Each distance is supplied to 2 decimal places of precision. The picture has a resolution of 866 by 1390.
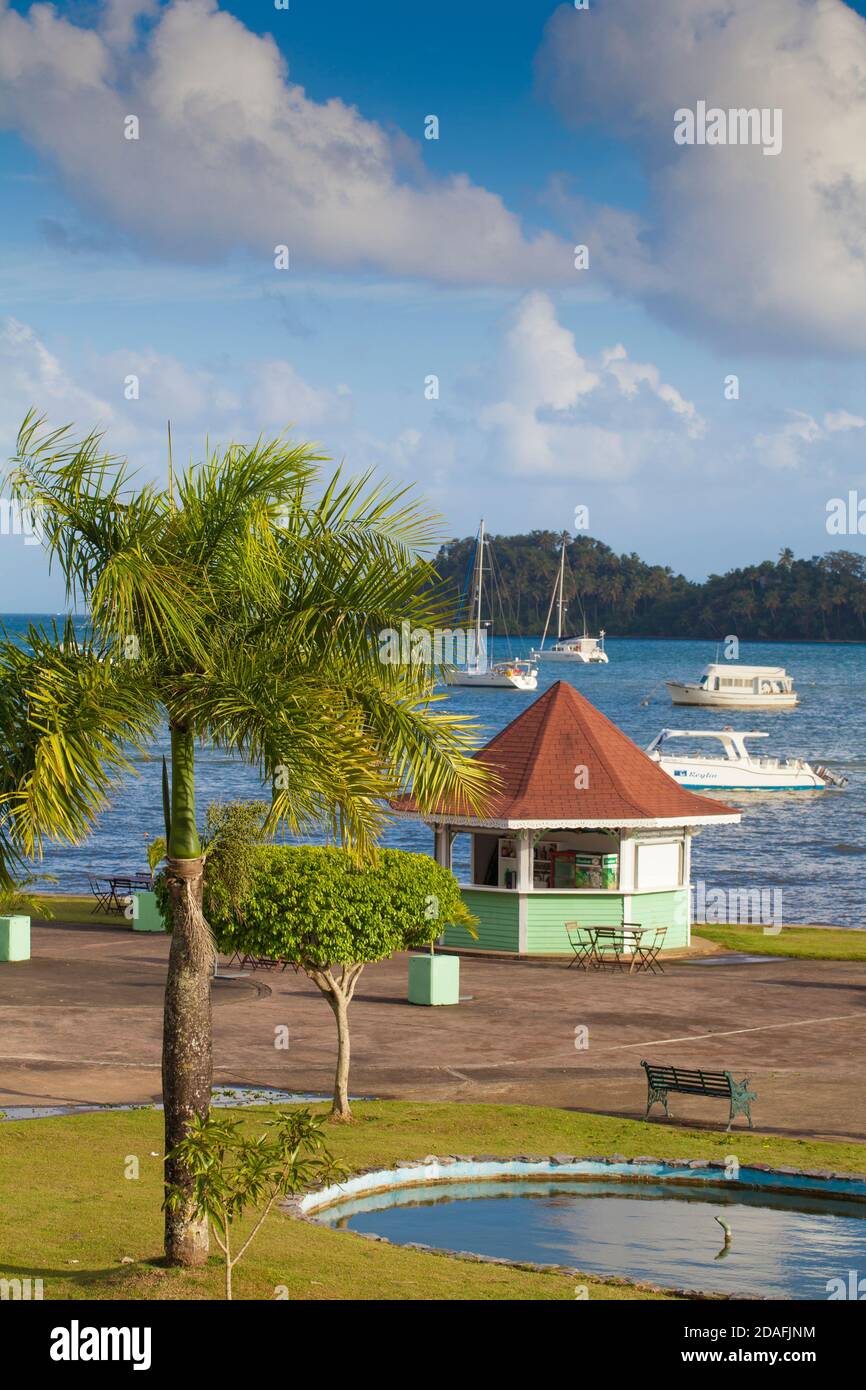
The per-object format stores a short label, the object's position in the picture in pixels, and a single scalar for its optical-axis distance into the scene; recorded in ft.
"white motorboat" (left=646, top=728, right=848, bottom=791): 306.35
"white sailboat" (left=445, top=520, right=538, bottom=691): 611.47
